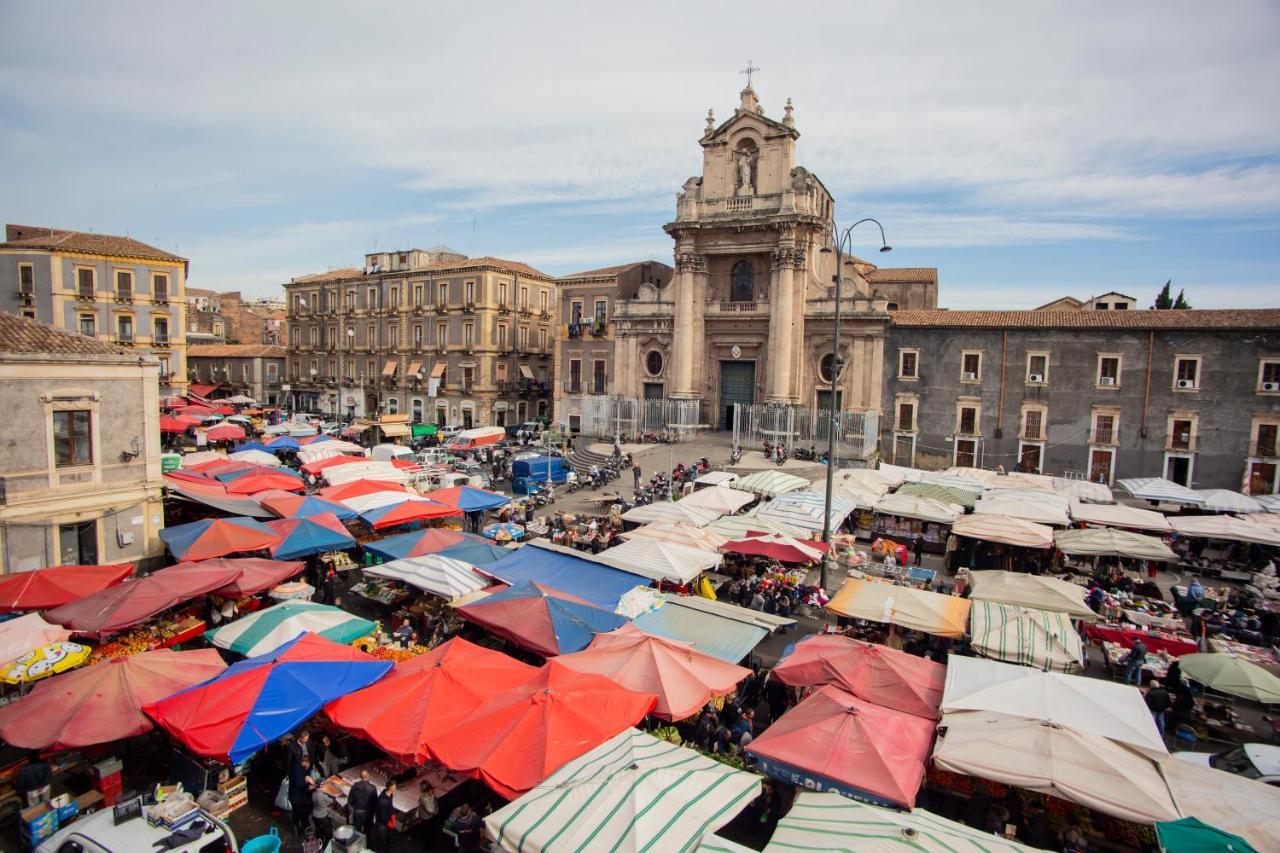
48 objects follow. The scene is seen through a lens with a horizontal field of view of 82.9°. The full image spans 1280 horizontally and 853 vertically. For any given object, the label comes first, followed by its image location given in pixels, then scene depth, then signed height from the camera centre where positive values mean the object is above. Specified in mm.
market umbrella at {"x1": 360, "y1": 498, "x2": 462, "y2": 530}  18391 -3546
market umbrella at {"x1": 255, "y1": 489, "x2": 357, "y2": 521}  18547 -3488
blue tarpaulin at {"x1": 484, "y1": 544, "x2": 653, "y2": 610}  13500 -3798
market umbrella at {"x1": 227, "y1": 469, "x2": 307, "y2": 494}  21562 -3388
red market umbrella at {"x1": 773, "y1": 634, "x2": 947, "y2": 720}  9844 -4046
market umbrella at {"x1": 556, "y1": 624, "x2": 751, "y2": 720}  9666 -4004
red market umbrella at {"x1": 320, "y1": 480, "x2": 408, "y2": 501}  20312 -3241
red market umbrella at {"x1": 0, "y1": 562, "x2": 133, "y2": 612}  13109 -4122
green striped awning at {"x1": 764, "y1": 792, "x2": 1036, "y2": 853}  6406 -4050
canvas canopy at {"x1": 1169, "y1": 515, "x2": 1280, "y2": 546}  19156 -3499
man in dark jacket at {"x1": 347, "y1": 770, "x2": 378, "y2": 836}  8383 -4967
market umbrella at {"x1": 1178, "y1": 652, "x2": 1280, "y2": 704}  10781 -4223
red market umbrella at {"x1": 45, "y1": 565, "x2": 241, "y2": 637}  12008 -4004
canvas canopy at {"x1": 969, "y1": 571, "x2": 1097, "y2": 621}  13289 -3776
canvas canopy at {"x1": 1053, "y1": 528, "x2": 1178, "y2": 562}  17234 -3606
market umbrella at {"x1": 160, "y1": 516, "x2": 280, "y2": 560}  15969 -3774
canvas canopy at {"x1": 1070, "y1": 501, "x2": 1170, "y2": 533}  20078 -3386
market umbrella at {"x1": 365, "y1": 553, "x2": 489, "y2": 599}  13758 -3886
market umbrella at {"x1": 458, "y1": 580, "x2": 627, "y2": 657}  11664 -3985
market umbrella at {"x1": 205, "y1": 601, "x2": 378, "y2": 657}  11437 -4148
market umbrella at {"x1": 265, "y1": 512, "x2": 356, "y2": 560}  16203 -3759
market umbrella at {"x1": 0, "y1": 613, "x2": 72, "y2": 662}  10852 -4149
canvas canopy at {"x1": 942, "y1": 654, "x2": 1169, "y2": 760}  8508 -3831
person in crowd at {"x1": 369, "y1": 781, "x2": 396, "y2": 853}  8328 -5184
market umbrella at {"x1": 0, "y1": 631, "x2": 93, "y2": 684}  10570 -4435
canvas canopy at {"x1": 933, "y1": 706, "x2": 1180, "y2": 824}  7523 -4085
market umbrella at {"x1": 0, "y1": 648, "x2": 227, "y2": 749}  8703 -4252
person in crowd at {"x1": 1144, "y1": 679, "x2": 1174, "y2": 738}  11070 -4739
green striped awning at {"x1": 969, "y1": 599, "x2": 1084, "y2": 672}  11164 -3865
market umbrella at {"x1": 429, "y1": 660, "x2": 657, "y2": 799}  7988 -4073
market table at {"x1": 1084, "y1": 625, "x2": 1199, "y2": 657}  13312 -4514
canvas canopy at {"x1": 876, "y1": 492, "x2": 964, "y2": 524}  20312 -3350
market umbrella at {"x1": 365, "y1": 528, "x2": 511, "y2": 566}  15602 -3738
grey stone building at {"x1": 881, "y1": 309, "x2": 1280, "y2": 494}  28438 +129
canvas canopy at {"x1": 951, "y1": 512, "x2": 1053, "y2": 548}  17594 -3410
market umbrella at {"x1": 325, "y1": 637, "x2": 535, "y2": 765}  8727 -4130
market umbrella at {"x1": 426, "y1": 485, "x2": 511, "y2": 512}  20234 -3416
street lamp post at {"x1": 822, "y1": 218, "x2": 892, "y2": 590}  16550 -2324
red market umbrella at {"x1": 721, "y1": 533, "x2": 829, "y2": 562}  16016 -3627
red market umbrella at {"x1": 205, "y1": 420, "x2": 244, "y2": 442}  33344 -2859
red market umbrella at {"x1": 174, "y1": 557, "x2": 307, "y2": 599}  13750 -4000
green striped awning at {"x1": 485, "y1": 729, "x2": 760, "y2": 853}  6652 -4103
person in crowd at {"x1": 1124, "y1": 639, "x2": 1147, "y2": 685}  12469 -4556
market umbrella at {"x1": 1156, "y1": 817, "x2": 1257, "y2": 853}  6633 -4102
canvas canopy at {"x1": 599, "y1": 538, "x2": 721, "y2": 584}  14367 -3623
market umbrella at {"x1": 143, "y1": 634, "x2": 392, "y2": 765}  8695 -4167
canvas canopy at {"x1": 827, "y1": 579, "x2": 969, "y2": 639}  12414 -3855
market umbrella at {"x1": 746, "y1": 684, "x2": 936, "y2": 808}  7887 -4159
